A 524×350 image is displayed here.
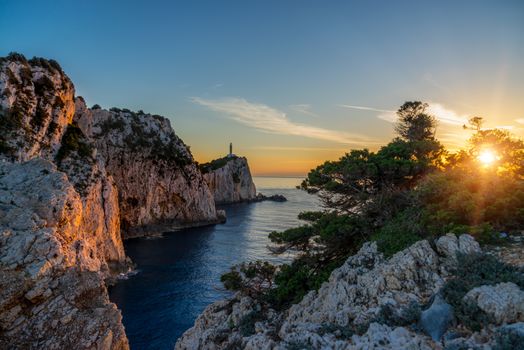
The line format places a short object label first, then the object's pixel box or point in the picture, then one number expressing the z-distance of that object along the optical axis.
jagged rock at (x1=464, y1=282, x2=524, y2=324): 6.59
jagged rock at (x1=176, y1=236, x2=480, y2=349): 7.64
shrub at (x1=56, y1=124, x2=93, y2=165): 39.09
